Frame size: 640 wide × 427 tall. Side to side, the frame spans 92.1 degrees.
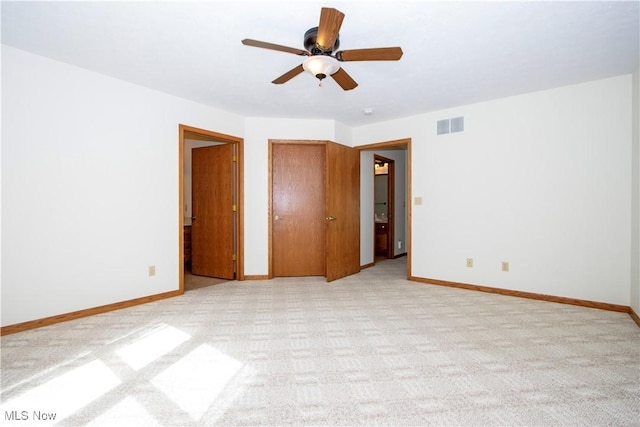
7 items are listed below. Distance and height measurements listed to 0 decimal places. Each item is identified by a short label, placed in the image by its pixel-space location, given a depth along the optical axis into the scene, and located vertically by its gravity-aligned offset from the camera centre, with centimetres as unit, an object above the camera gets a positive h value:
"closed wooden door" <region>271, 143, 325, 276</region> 486 +1
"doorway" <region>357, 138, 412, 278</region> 487 +18
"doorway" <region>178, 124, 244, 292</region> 468 -1
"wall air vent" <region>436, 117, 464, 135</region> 426 +118
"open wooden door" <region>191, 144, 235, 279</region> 471 -4
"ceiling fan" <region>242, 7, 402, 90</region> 205 +111
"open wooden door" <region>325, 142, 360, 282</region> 461 -1
